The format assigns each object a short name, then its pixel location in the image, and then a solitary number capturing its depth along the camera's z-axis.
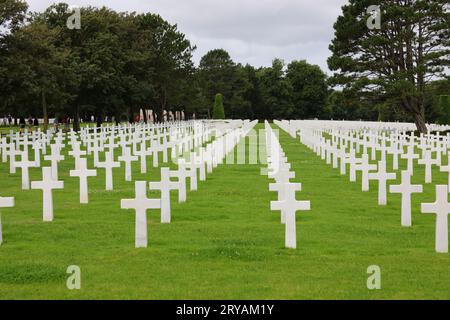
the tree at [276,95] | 116.38
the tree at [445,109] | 62.75
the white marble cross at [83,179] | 15.06
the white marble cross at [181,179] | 14.79
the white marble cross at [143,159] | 22.61
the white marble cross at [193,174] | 17.02
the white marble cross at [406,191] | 11.85
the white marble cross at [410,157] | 21.14
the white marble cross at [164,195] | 12.26
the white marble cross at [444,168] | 17.37
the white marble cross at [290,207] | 10.02
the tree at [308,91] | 116.99
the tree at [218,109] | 100.94
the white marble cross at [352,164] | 19.17
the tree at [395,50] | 44.28
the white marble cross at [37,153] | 22.66
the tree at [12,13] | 35.03
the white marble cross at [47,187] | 12.70
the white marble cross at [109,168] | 17.48
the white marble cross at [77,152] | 20.20
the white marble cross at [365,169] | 16.91
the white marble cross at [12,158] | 22.19
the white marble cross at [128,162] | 19.92
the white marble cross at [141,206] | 10.12
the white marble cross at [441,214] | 9.75
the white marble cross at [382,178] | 14.46
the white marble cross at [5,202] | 10.50
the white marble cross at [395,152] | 23.09
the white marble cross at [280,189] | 12.15
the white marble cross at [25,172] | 18.03
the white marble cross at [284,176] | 12.64
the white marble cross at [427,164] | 19.50
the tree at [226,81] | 116.19
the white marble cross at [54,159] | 19.39
